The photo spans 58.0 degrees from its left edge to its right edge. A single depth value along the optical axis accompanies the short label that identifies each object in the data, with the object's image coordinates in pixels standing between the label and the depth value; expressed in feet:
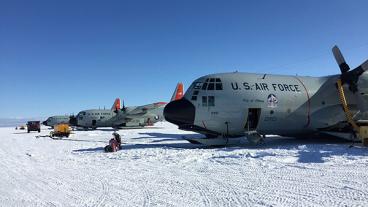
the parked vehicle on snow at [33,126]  147.23
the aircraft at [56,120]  173.06
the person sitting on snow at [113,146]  49.88
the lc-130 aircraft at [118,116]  147.23
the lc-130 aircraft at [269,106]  50.67
